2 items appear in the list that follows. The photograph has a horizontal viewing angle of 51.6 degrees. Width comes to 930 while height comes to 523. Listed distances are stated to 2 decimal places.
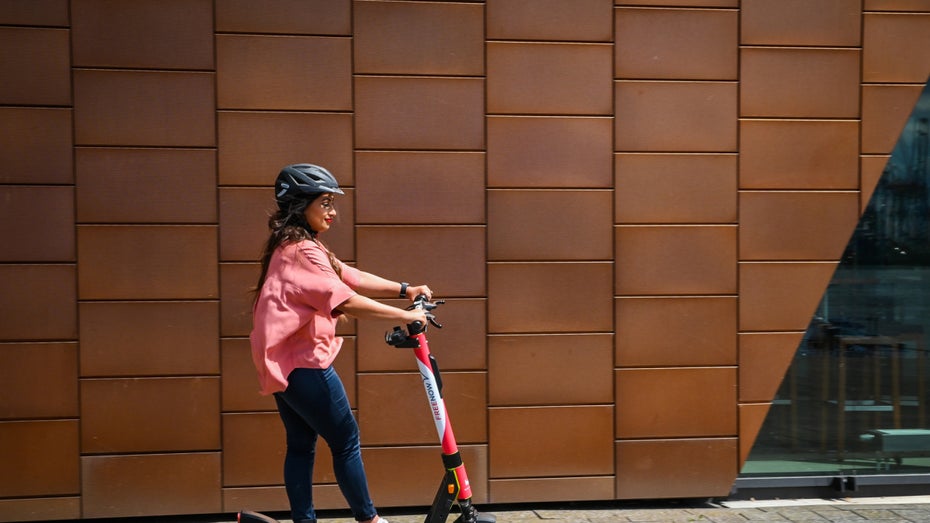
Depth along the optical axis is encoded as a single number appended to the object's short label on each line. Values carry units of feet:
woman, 13.88
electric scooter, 14.28
